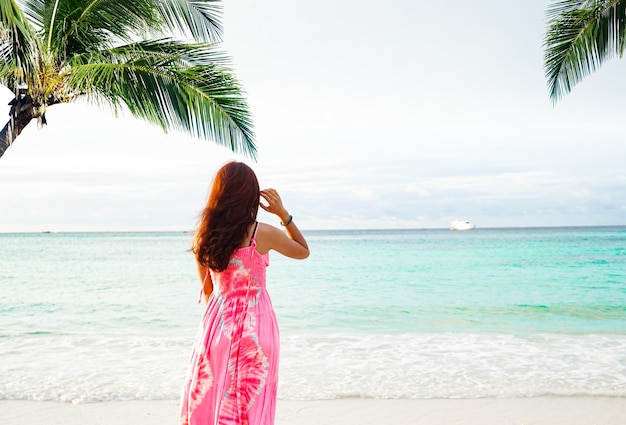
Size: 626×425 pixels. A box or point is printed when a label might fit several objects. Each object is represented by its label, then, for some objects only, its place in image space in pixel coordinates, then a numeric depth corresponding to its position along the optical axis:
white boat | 91.69
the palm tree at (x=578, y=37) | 6.83
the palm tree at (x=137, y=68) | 4.61
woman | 2.51
